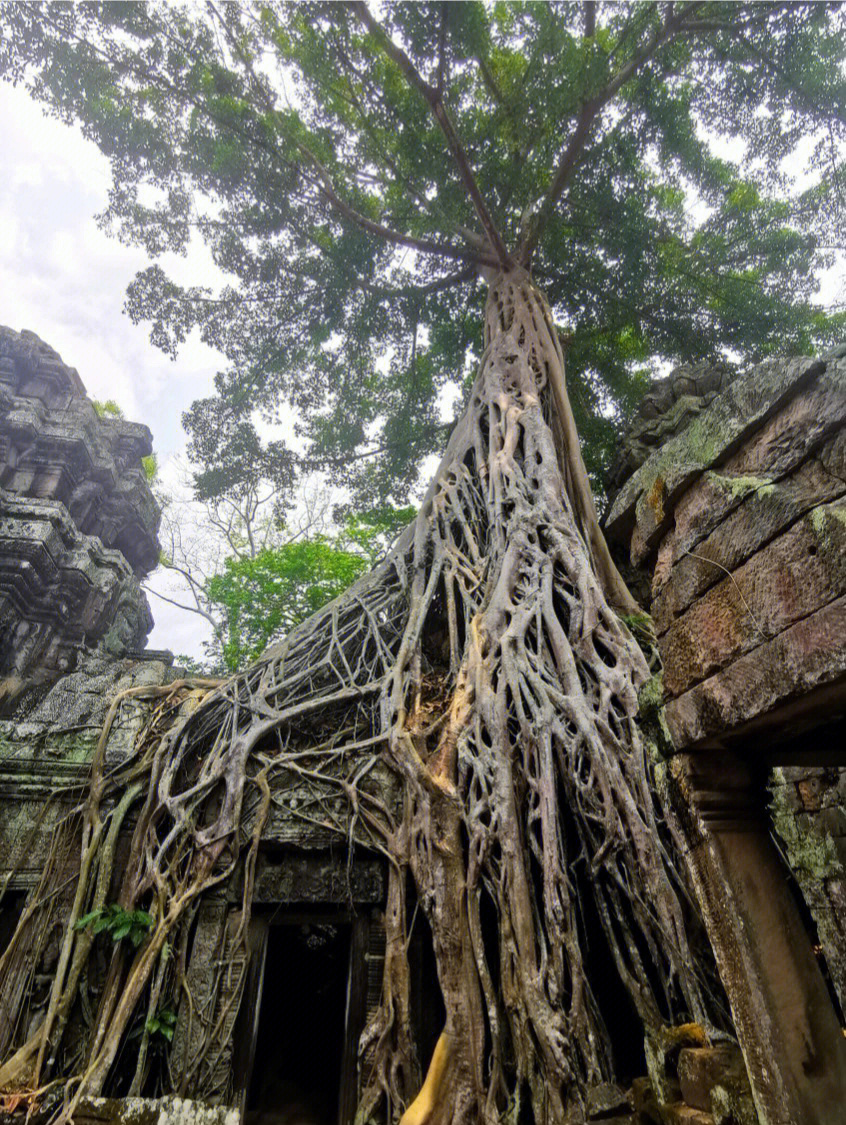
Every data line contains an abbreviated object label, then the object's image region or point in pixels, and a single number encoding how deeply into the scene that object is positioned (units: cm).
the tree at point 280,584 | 723
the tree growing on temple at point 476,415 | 221
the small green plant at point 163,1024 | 264
